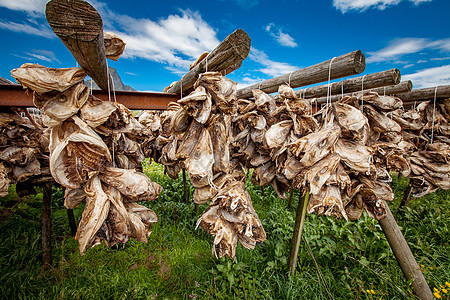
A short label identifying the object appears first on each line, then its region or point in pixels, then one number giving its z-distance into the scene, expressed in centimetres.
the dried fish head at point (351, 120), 153
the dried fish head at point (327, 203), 136
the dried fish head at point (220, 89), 136
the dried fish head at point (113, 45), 159
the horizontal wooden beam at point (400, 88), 300
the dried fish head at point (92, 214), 116
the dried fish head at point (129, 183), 137
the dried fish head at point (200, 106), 132
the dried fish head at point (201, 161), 145
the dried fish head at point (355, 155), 151
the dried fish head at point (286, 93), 179
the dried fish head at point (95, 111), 132
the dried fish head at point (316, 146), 145
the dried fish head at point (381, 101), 178
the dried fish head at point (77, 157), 126
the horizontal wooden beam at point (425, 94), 328
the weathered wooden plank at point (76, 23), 97
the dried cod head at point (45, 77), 118
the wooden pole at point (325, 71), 153
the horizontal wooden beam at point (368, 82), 191
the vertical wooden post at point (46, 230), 303
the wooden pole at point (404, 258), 231
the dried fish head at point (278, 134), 176
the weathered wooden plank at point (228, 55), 127
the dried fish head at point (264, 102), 207
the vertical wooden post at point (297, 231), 242
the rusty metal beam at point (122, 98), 178
